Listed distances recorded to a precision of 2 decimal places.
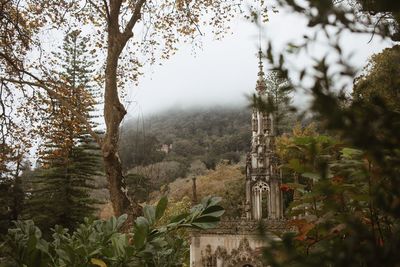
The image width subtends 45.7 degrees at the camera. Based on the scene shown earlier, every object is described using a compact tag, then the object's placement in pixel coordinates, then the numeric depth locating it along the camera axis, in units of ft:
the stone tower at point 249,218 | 57.52
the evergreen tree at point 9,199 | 80.83
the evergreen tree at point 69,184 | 78.59
